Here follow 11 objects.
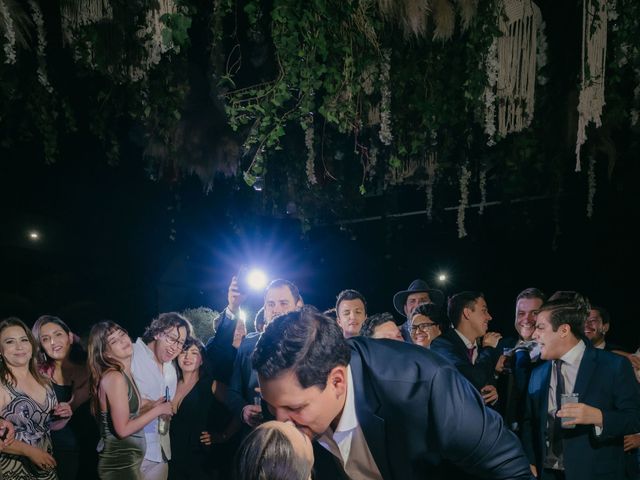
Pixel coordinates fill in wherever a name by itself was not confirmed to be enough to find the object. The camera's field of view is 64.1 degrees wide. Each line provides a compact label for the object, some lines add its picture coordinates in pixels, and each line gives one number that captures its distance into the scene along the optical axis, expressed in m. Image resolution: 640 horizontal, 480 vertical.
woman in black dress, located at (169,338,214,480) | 4.48
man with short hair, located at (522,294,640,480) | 3.43
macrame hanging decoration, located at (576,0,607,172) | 3.83
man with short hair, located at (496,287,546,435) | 4.07
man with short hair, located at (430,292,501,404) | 4.09
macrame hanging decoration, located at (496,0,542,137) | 4.04
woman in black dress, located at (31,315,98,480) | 4.36
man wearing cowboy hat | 6.09
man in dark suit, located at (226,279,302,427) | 3.85
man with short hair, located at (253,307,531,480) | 1.78
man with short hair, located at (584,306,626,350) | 5.31
